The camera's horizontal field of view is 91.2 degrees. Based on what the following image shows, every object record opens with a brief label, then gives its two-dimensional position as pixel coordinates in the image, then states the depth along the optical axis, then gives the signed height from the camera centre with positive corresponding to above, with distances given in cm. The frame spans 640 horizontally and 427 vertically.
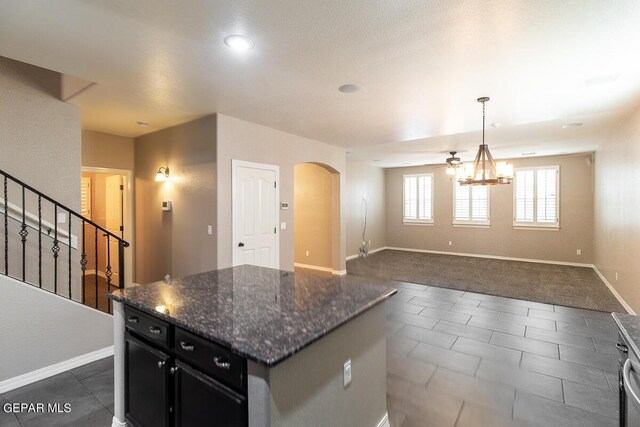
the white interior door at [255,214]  433 -5
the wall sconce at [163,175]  481 +55
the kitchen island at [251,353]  130 -70
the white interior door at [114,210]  566 +2
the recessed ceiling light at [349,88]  316 +126
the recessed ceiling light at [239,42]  223 +124
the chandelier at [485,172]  370 +47
